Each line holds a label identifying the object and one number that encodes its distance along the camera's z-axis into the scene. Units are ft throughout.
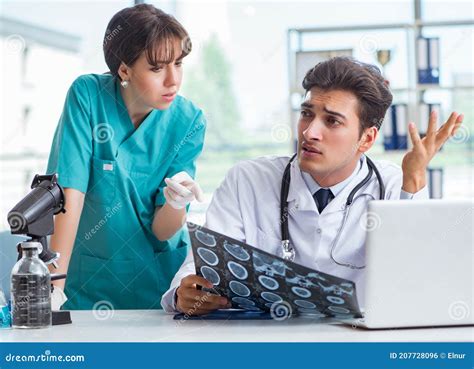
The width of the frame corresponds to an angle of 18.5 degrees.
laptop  9.79
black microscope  10.37
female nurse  12.66
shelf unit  22.19
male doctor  11.61
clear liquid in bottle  10.26
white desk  9.70
